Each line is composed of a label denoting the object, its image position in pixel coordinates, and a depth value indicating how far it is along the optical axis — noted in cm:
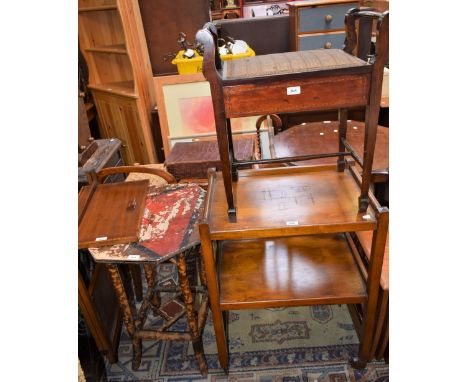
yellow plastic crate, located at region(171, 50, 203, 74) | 304
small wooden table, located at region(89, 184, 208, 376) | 136
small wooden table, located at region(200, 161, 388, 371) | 129
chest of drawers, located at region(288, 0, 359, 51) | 301
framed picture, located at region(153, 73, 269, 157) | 296
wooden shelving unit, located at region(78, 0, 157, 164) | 331
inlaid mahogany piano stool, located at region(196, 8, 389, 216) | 107
